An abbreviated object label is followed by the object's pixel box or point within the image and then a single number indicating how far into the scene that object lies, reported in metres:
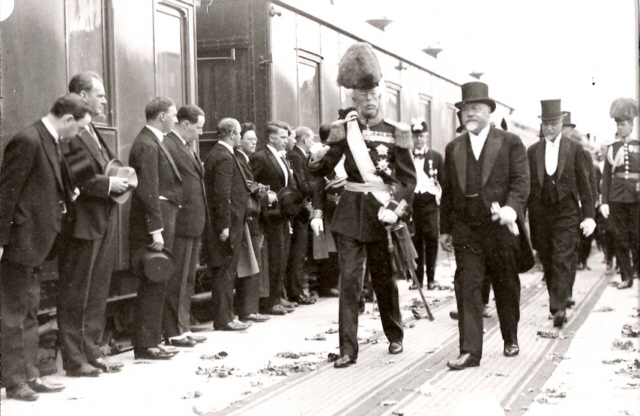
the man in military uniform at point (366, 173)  7.81
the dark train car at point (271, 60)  11.60
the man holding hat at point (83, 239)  7.16
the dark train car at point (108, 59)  7.03
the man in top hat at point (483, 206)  7.77
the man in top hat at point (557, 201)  10.02
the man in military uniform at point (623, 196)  13.51
